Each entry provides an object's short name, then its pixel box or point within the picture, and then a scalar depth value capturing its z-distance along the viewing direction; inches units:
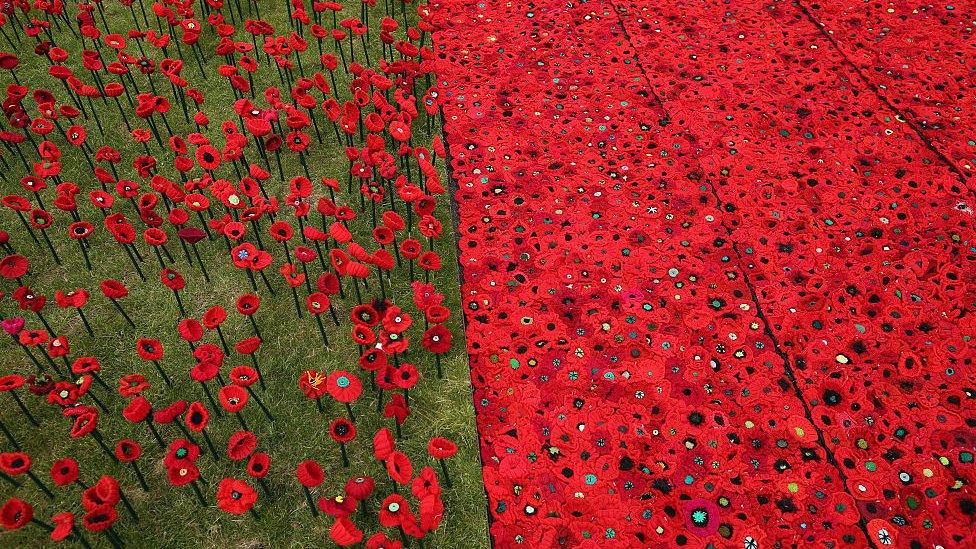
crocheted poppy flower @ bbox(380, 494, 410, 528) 99.0
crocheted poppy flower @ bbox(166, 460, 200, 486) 101.3
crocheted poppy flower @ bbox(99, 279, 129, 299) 120.1
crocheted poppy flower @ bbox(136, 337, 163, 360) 112.3
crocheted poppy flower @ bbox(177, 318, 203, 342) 112.3
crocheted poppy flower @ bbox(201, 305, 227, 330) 113.0
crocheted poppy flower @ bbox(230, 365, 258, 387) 107.9
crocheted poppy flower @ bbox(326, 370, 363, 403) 110.7
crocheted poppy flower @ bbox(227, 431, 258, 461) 108.3
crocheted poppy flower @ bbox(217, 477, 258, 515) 97.7
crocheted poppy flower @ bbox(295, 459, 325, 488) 99.3
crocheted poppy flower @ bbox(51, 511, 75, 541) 92.8
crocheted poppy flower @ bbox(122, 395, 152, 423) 106.1
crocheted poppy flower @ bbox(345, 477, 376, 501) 104.2
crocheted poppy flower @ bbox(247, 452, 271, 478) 101.1
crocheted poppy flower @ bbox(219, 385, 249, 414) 107.3
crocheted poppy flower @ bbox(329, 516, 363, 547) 95.6
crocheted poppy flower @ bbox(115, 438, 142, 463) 103.7
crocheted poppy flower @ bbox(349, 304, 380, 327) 123.3
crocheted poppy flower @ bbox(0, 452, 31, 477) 97.8
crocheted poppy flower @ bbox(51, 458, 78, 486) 99.5
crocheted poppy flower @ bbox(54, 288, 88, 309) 121.4
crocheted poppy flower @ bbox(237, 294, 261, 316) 116.6
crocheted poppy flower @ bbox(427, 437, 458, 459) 104.3
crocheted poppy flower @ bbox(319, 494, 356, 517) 99.3
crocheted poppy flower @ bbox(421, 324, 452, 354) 130.3
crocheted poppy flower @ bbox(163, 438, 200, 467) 101.7
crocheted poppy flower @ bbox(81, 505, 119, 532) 93.6
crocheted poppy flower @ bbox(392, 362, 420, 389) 115.1
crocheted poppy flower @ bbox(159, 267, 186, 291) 127.7
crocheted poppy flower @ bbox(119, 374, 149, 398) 110.3
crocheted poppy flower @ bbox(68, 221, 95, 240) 133.0
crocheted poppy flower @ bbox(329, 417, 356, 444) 104.8
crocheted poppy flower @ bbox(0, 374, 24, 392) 106.8
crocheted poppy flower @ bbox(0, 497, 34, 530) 90.6
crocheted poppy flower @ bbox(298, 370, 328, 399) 116.3
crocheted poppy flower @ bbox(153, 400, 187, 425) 109.3
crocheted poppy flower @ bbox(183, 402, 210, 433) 102.9
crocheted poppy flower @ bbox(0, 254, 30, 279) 128.3
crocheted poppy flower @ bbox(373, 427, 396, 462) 106.3
